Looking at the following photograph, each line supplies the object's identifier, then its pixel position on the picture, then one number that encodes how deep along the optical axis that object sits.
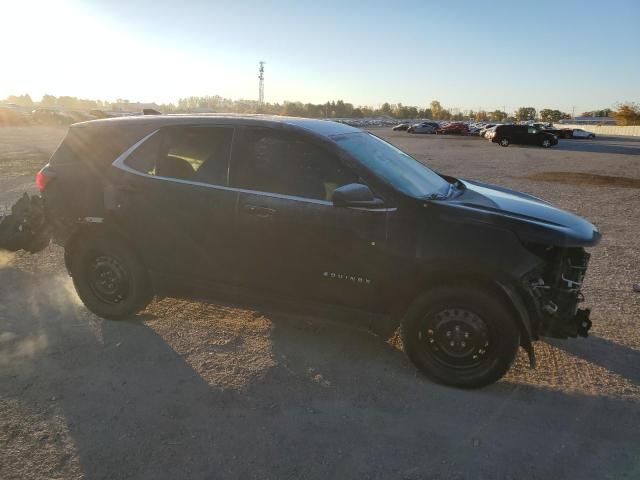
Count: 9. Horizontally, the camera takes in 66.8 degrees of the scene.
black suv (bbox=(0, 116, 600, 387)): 3.33
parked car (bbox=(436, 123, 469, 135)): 55.81
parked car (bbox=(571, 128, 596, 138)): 50.61
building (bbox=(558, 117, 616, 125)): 113.44
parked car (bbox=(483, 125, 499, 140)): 36.87
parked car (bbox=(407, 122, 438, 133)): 58.34
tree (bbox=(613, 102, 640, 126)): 88.62
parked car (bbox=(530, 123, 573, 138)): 49.44
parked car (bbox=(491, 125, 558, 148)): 34.69
